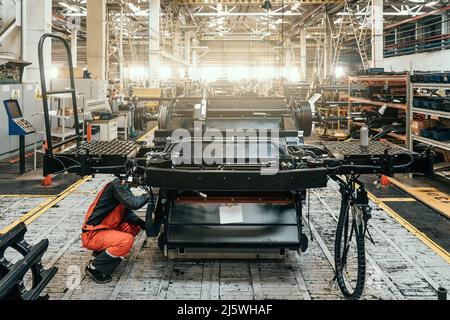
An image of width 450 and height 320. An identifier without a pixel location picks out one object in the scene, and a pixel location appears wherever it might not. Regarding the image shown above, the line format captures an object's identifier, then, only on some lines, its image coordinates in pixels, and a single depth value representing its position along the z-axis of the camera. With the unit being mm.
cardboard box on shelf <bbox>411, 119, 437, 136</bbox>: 7945
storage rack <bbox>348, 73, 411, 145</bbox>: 8305
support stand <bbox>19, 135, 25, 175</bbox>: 8008
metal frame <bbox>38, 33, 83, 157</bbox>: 3463
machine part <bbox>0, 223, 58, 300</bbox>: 2428
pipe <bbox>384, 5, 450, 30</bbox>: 15562
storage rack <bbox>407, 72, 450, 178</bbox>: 6946
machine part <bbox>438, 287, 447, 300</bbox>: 2881
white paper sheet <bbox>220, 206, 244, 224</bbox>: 3932
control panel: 7973
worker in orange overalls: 3730
